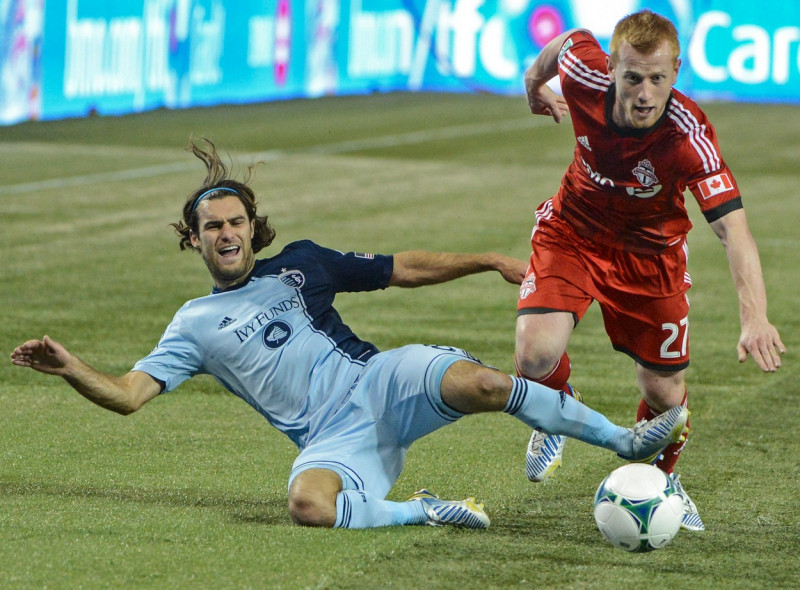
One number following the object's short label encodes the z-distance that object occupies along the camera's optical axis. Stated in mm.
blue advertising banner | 41969
